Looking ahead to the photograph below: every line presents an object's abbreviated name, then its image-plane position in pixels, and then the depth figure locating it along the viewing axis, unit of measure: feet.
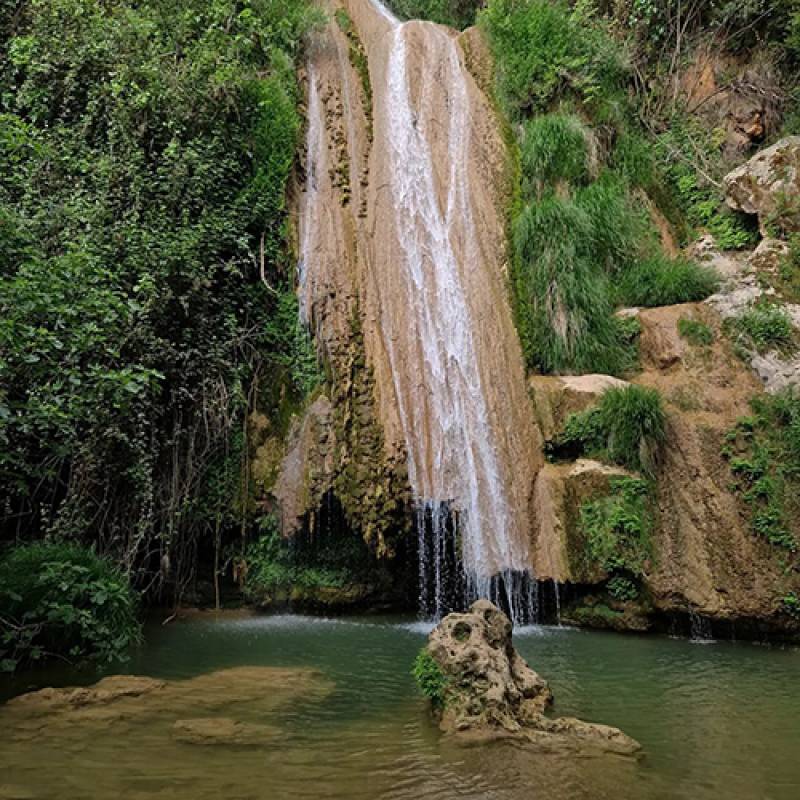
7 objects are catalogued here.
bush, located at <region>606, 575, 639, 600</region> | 25.61
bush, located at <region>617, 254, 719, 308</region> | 32.83
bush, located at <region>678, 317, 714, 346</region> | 29.68
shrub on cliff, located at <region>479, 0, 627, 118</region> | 38.70
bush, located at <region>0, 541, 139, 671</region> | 18.26
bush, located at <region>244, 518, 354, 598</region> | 27.73
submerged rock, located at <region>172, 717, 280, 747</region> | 13.02
